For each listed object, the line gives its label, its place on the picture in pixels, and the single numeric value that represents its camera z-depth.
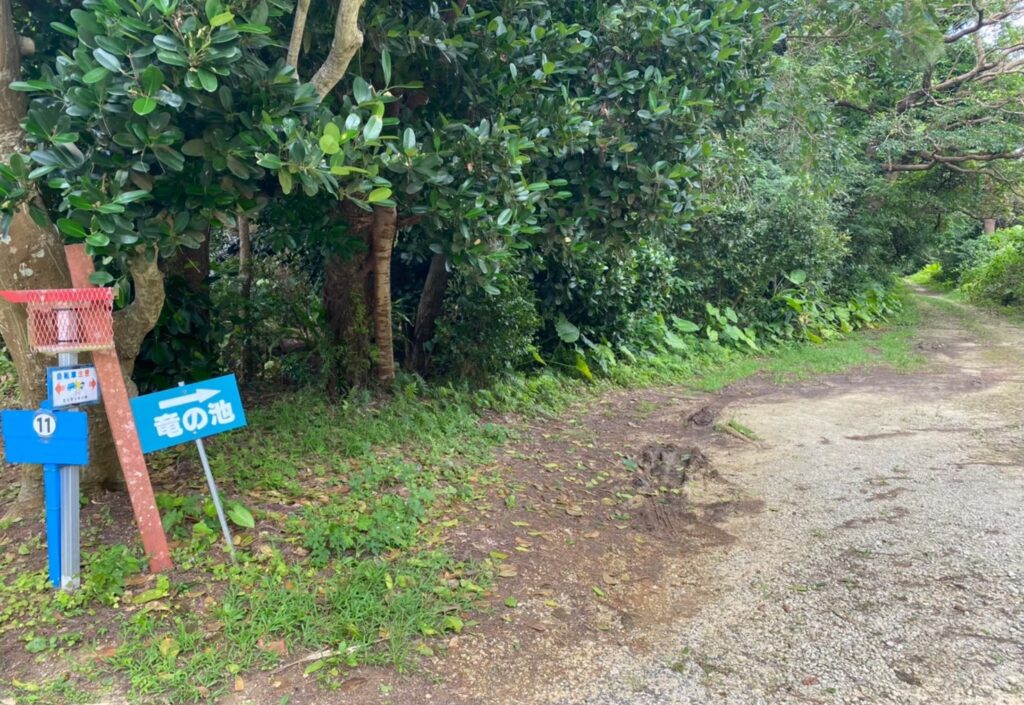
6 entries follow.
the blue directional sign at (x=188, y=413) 3.85
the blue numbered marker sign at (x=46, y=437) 3.56
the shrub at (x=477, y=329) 8.02
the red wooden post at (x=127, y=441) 3.80
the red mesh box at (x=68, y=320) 3.60
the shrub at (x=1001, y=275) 20.31
